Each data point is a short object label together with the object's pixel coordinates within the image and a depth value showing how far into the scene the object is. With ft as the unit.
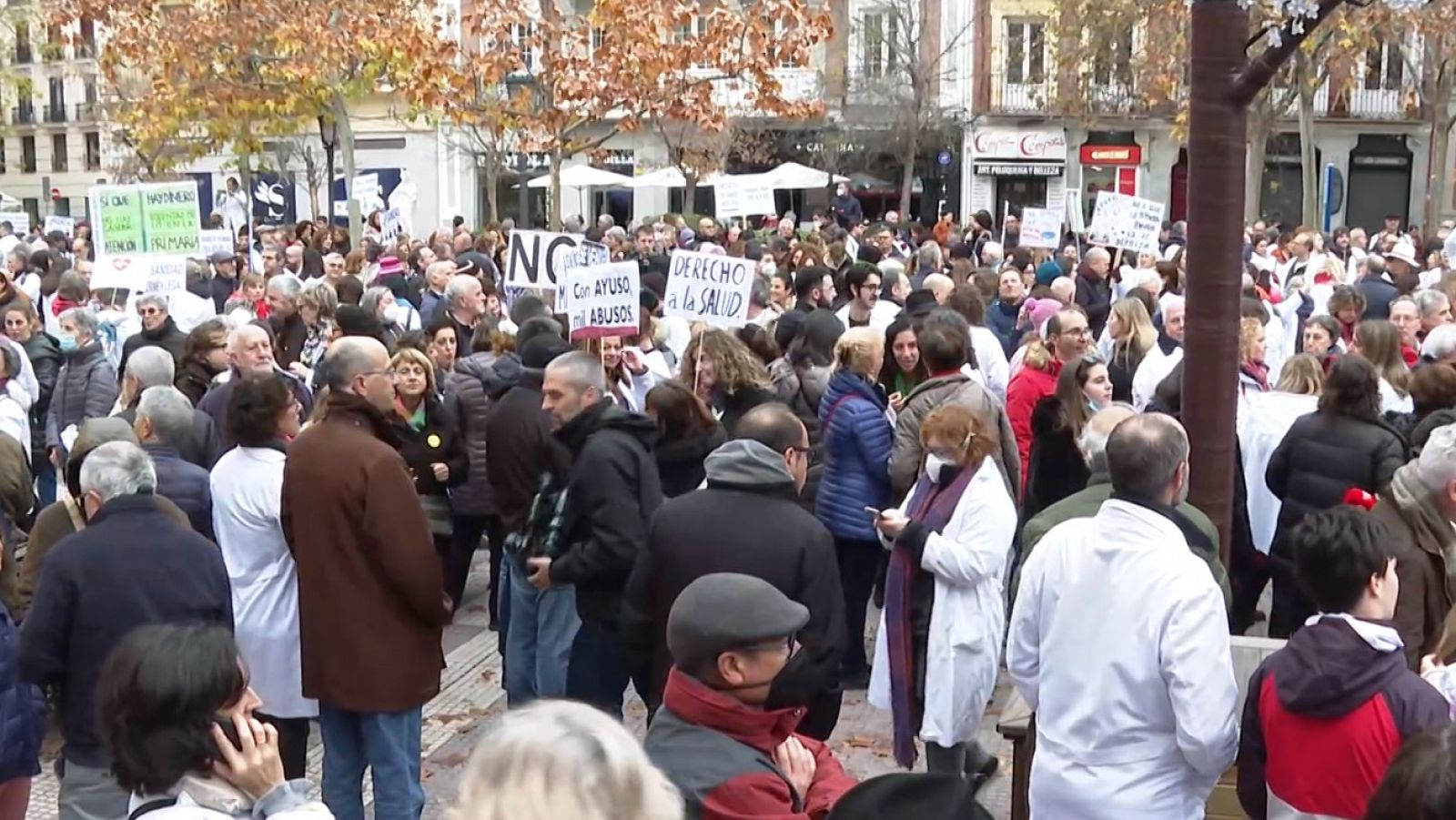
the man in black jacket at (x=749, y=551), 16.80
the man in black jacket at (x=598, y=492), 19.77
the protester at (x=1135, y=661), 13.53
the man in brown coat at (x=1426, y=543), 16.84
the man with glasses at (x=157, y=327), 32.81
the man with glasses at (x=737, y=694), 10.82
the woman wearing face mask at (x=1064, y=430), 24.61
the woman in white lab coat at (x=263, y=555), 19.71
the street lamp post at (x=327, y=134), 89.72
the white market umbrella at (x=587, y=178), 121.08
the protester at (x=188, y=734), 10.41
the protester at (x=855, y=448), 25.22
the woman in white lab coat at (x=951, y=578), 19.47
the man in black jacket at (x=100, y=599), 16.11
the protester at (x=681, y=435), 23.67
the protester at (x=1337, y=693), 12.25
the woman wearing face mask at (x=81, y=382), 30.96
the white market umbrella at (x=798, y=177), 120.06
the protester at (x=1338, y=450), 22.07
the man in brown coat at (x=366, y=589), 18.25
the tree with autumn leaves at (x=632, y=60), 62.54
